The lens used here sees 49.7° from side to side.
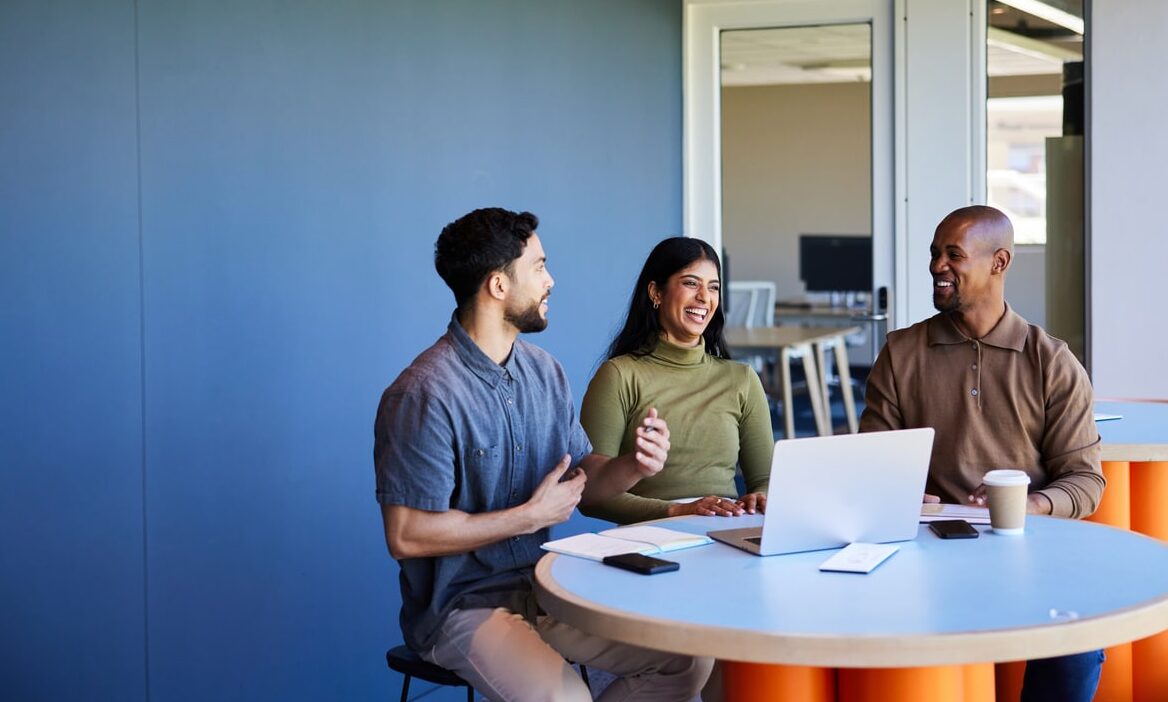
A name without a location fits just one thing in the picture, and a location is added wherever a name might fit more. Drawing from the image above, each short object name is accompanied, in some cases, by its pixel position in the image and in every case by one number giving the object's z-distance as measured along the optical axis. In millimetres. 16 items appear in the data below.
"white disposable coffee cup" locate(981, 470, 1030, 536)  2180
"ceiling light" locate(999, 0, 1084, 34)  5043
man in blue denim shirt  2270
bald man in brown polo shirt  2729
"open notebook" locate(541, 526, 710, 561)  2092
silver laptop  1935
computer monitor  10227
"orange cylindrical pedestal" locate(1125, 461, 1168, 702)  3105
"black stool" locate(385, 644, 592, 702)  2369
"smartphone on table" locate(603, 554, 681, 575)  1950
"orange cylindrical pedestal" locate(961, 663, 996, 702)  1930
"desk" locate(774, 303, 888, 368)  9695
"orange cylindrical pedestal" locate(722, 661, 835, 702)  1974
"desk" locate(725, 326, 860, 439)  7078
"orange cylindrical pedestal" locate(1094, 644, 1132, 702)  2842
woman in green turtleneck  3045
